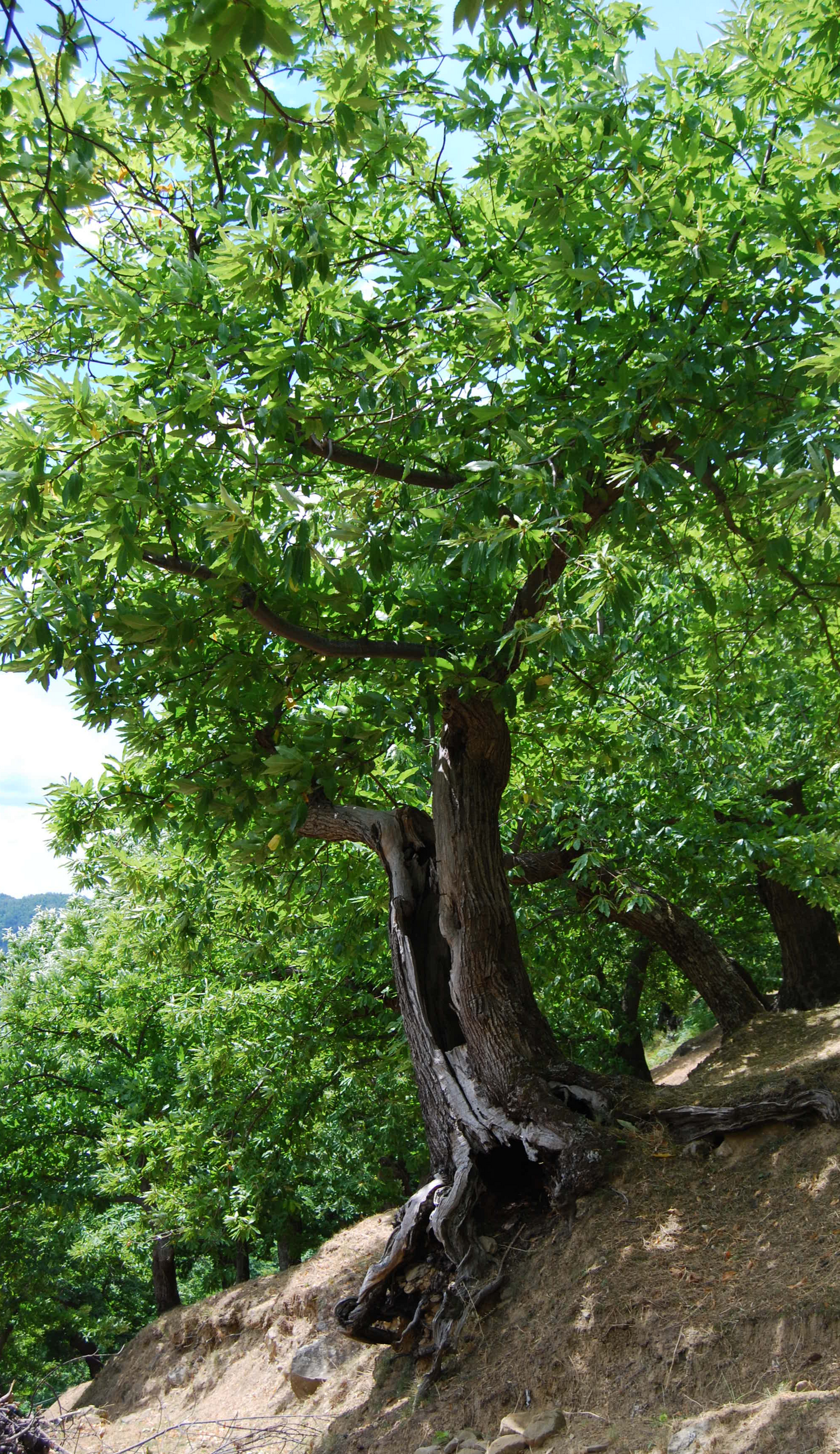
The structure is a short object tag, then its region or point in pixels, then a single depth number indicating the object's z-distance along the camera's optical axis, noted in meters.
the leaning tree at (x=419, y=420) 4.27
